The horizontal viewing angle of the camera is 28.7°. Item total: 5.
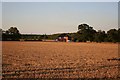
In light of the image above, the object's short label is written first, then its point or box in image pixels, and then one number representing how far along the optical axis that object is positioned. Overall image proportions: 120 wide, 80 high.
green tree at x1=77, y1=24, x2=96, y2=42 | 129.75
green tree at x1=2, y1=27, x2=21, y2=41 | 129.64
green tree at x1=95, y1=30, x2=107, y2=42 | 115.94
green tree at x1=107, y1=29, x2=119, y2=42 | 107.07
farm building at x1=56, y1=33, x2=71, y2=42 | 151.12
